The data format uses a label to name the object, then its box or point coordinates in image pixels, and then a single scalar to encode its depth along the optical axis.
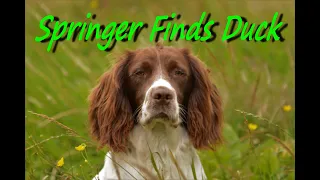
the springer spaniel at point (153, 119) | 5.32
